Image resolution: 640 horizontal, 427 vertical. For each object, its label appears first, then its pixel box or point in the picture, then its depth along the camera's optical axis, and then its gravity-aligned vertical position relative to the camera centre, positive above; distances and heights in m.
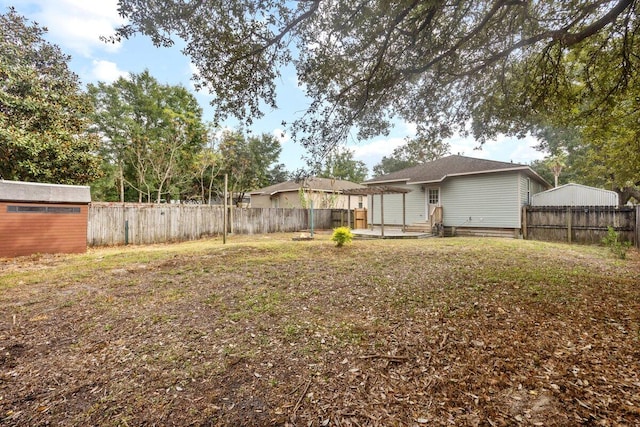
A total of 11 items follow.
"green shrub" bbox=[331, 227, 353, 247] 8.77 -0.63
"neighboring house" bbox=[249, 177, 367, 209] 21.81 +1.53
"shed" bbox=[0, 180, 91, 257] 8.21 -0.05
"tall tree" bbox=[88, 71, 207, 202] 20.23 +6.06
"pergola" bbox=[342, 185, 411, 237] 13.38 +1.16
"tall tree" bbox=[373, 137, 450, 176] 32.38 +6.90
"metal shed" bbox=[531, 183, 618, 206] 14.36 +0.88
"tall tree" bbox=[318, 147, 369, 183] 35.74 +5.86
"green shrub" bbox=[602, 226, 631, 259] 7.30 -0.86
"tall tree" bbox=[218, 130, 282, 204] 22.28 +5.03
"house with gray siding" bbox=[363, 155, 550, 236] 12.69 +0.96
